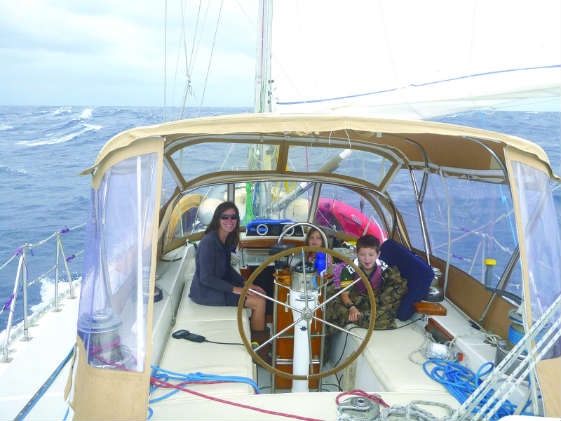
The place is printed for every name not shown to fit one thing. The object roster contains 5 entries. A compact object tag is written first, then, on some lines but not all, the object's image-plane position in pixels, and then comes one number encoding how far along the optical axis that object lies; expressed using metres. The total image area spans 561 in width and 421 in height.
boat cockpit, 2.19
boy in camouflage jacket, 3.43
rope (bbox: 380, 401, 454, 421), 2.08
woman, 3.76
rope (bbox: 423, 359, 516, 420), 2.63
